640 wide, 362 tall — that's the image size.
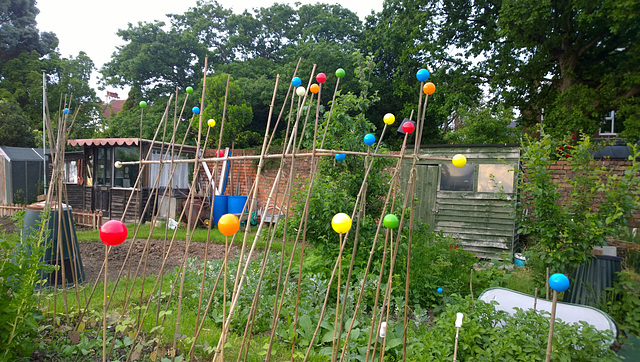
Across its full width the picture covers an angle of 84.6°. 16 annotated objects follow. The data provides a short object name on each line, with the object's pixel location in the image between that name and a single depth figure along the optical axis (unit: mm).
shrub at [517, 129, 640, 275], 3195
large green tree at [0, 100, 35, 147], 13750
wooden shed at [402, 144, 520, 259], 6590
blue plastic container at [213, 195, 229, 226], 8352
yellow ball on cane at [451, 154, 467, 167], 1523
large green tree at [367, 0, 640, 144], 7871
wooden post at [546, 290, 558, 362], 1047
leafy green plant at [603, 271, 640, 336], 3066
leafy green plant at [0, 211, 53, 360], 1746
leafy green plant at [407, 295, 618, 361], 2064
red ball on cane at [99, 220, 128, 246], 1168
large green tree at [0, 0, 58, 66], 17219
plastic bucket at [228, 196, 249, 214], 8266
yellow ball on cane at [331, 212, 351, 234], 1357
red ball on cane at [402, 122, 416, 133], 1881
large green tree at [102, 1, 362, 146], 13758
